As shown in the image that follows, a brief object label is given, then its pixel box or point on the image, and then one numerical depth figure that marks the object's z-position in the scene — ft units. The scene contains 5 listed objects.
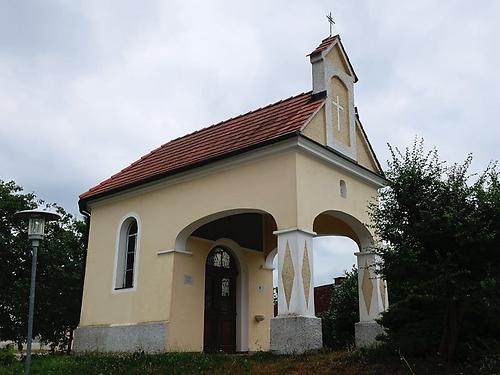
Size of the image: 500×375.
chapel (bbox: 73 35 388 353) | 42.42
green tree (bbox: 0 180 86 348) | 69.21
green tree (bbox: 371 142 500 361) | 31.01
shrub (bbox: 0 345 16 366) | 45.95
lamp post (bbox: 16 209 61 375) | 37.83
